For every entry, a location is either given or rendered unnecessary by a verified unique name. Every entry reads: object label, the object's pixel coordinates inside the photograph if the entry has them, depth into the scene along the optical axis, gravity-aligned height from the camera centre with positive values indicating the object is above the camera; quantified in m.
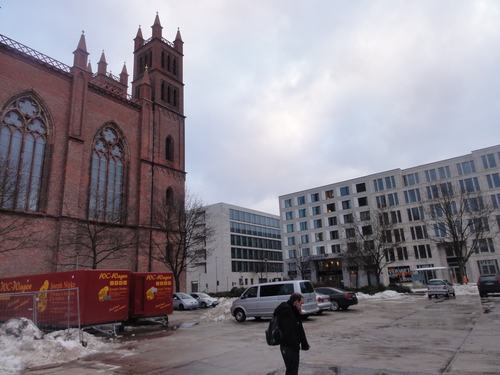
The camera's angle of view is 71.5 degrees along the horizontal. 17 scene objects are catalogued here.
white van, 15.18 -0.93
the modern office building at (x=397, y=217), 54.22 +9.86
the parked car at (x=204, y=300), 32.00 -1.71
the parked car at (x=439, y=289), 27.58 -1.64
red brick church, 25.84 +10.64
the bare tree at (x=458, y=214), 38.25 +6.40
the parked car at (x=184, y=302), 28.09 -1.57
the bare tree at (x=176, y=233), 33.34 +4.83
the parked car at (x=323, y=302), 17.27 -1.36
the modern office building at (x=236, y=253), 72.31 +5.61
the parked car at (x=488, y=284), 23.82 -1.30
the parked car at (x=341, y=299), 19.48 -1.40
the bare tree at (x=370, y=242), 39.88 +3.55
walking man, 4.90 -0.79
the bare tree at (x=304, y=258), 66.06 +3.35
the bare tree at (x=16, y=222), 22.59 +4.69
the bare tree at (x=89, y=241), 26.62 +3.72
